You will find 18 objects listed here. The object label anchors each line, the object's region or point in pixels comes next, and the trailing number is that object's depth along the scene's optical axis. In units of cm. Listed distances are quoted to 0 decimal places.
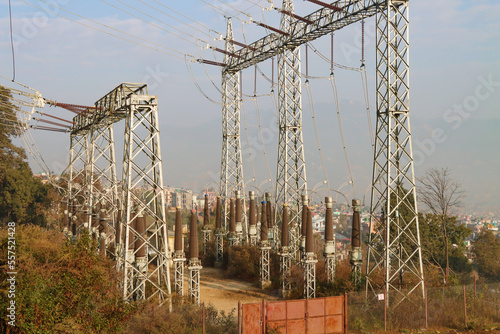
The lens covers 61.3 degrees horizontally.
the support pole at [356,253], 2369
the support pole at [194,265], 2219
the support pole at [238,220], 3756
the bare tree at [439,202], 3594
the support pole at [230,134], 3984
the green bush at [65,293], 1566
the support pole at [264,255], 3041
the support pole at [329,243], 2445
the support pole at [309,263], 2408
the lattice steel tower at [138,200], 1881
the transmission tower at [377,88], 2089
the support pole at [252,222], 3494
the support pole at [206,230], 4258
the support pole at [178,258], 2254
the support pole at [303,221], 2692
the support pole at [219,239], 4009
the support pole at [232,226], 3797
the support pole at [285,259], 2737
